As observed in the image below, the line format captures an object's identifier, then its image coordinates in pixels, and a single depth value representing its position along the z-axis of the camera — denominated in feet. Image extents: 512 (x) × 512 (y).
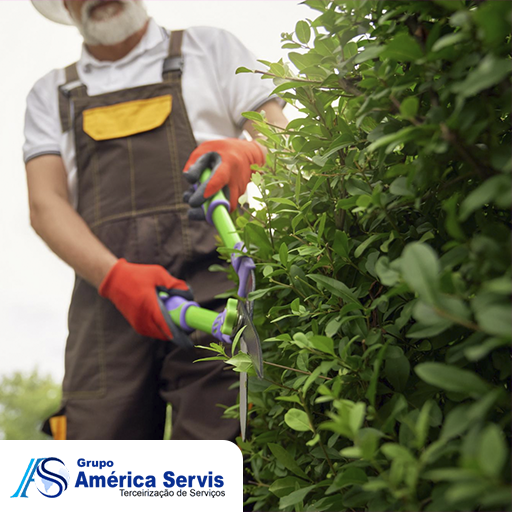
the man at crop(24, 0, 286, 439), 4.07
